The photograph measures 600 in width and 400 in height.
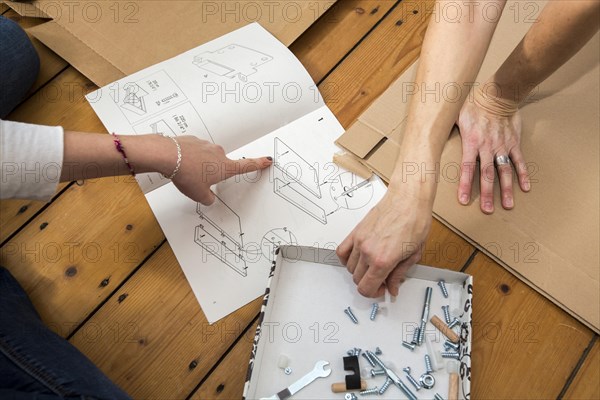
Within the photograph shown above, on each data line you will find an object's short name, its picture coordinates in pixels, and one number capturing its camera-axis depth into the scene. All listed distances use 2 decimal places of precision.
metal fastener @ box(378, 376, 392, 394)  0.53
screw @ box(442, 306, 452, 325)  0.56
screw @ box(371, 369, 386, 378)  0.54
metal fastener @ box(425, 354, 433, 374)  0.54
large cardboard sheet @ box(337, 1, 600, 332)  0.60
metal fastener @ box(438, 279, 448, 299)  0.58
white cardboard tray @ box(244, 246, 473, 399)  0.54
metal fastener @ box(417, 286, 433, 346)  0.55
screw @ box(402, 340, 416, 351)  0.55
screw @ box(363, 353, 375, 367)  0.54
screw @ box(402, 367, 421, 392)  0.53
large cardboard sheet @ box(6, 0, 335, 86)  0.74
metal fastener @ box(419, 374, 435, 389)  0.53
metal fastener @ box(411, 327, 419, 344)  0.55
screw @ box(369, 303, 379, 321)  0.57
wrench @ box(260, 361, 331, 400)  0.52
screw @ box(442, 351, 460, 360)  0.54
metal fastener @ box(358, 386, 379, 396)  0.53
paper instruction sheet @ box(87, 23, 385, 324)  0.63
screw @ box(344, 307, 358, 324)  0.57
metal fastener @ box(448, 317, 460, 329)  0.56
